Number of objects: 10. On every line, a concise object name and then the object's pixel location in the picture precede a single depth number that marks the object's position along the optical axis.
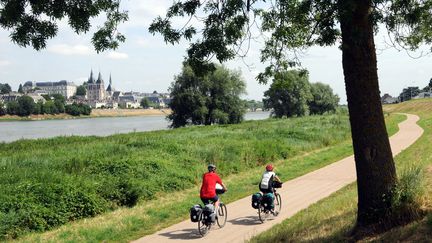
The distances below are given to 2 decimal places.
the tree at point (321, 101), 105.12
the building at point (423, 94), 159.88
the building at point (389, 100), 192.88
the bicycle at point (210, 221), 11.18
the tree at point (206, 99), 60.34
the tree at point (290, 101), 85.38
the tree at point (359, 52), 7.90
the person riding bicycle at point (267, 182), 12.53
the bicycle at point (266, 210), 12.31
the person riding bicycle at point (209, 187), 11.44
